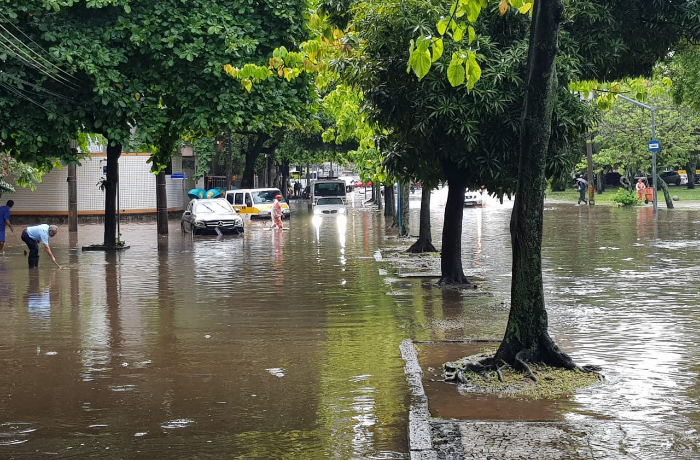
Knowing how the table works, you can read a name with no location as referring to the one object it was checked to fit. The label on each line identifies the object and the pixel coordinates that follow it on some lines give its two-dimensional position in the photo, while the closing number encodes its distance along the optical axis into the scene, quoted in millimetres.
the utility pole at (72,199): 34719
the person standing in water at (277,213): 37406
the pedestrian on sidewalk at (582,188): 57850
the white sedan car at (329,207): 51562
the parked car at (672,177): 79688
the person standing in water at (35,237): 21375
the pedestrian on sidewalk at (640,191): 54781
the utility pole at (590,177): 55469
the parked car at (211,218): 34625
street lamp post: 43472
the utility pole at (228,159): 49303
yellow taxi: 47969
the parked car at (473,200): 58062
